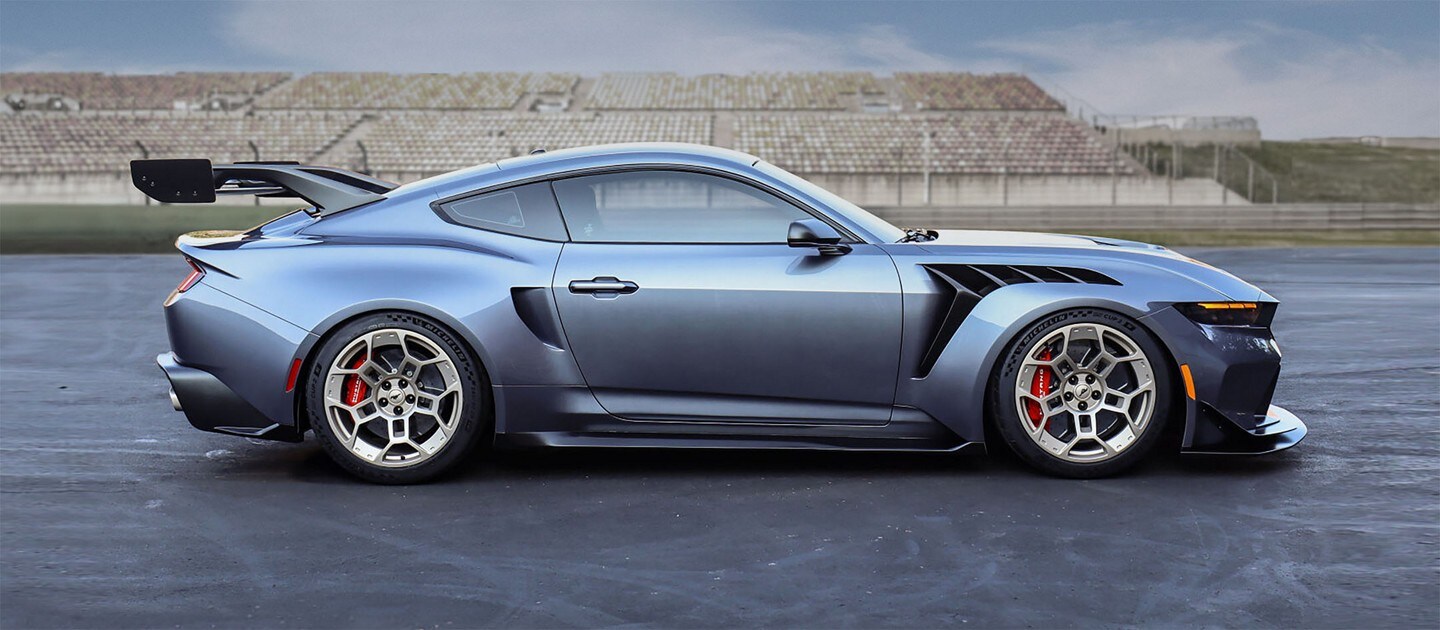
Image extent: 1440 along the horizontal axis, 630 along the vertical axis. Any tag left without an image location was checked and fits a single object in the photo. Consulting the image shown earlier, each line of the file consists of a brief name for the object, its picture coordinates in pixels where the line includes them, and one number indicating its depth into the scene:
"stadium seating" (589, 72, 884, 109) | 60.84
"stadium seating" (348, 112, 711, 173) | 51.22
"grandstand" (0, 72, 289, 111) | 63.47
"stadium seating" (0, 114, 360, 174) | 52.16
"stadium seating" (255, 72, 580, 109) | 62.91
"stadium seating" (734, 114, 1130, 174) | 47.09
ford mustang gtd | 4.54
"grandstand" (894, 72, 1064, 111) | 59.81
